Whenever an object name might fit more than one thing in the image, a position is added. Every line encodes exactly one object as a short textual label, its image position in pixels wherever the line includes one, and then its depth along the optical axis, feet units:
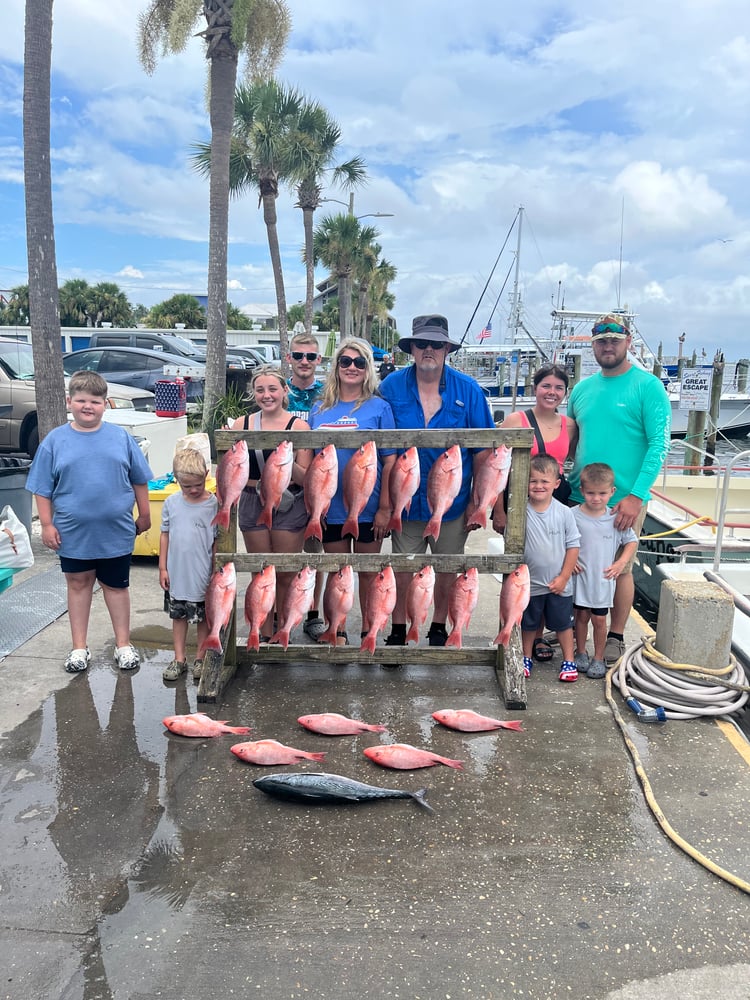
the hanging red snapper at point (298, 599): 13.05
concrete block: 13.57
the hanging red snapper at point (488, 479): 13.17
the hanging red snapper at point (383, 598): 13.19
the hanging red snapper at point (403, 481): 12.85
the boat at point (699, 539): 16.46
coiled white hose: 12.90
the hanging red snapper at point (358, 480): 12.82
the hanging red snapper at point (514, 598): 13.52
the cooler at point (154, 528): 20.90
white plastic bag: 14.42
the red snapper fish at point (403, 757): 10.98
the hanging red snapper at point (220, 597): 13.01
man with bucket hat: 14.26
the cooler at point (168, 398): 31.99
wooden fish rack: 13.12
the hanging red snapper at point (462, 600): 13.35
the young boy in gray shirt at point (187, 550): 13.94
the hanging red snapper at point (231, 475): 12.92
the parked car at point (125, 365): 51.31
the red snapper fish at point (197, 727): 11.91
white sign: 49.26
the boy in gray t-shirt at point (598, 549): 14.38
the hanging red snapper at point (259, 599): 13.07
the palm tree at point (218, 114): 45.83
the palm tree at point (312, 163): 80.69
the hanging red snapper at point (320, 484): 12.79
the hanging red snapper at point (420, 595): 13.25
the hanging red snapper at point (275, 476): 12.88
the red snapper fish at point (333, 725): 11.98
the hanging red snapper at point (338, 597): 13.29
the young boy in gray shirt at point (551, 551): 14.20
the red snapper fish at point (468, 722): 12.21
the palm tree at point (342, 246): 127.75
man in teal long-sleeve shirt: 14.37
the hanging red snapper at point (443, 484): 12.96
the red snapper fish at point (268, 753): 11.03
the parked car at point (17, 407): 32.17
